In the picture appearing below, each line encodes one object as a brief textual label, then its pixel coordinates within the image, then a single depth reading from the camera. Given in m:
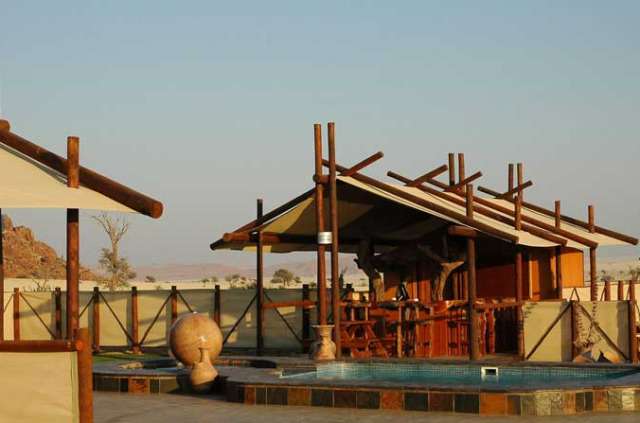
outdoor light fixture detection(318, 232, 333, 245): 18.36
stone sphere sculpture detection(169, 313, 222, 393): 15.48
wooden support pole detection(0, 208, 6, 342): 11.18
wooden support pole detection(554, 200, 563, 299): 22.48
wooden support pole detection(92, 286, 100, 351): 24.89
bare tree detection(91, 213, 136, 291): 50.39
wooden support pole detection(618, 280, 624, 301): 22.96
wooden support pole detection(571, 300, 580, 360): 18.75
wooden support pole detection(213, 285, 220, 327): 24.16
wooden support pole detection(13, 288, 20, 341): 25.67
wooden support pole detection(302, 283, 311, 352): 23.28
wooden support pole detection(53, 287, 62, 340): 25.33
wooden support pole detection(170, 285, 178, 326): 24.33
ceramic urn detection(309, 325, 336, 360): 17.22
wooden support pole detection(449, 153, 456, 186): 26.62
